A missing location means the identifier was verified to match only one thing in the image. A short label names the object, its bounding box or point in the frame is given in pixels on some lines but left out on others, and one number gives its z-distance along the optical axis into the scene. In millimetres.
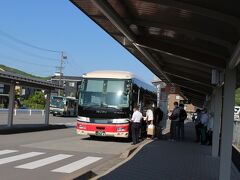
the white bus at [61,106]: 37791
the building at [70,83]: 69187
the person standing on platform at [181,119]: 14345
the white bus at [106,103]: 13199
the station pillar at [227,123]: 5637
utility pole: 61766
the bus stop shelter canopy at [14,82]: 15308
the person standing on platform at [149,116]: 14941
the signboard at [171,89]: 15507
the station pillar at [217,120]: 9272
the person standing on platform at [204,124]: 13704
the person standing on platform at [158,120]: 15482
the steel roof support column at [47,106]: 19946
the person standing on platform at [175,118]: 14199
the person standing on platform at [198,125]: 14261
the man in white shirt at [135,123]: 12906
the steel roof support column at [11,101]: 16105
